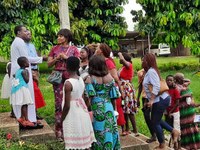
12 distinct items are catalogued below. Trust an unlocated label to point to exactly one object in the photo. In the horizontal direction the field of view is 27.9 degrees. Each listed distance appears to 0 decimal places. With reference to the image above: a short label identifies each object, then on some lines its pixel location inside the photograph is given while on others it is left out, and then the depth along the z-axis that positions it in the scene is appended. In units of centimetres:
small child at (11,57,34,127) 550
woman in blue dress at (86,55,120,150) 482
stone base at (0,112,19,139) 536
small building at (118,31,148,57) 3331
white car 3406
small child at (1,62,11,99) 674
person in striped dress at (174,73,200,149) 657
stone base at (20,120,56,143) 540
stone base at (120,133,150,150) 562
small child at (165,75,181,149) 622
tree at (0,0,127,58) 1372
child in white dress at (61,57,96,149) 448
